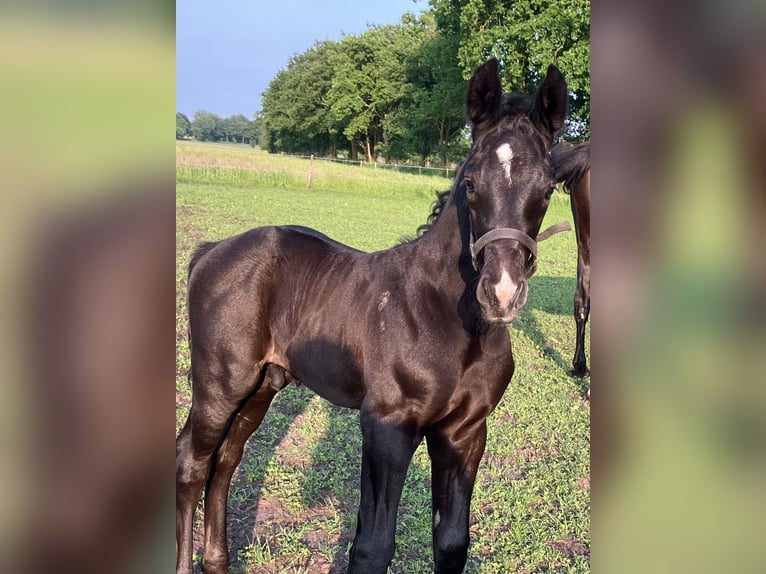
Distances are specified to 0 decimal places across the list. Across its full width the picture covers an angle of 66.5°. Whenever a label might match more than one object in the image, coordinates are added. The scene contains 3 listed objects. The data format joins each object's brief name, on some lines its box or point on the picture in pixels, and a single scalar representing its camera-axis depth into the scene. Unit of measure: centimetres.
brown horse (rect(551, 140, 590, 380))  561
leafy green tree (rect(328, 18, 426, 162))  4197
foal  186
